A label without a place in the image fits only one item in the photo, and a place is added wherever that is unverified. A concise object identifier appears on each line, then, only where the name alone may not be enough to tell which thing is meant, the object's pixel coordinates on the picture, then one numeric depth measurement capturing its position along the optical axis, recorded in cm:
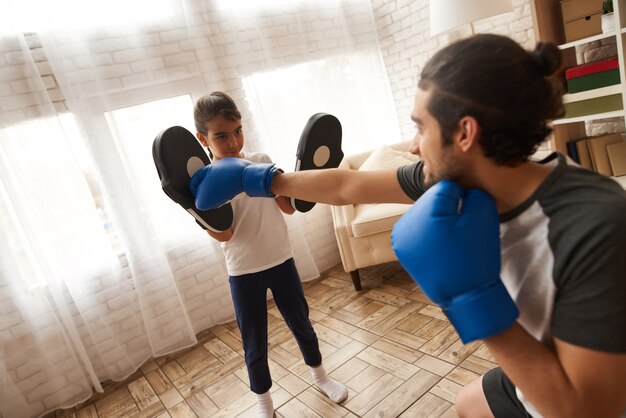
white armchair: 252
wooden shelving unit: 196
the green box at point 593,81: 208
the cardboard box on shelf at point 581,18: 211
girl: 149
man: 61
